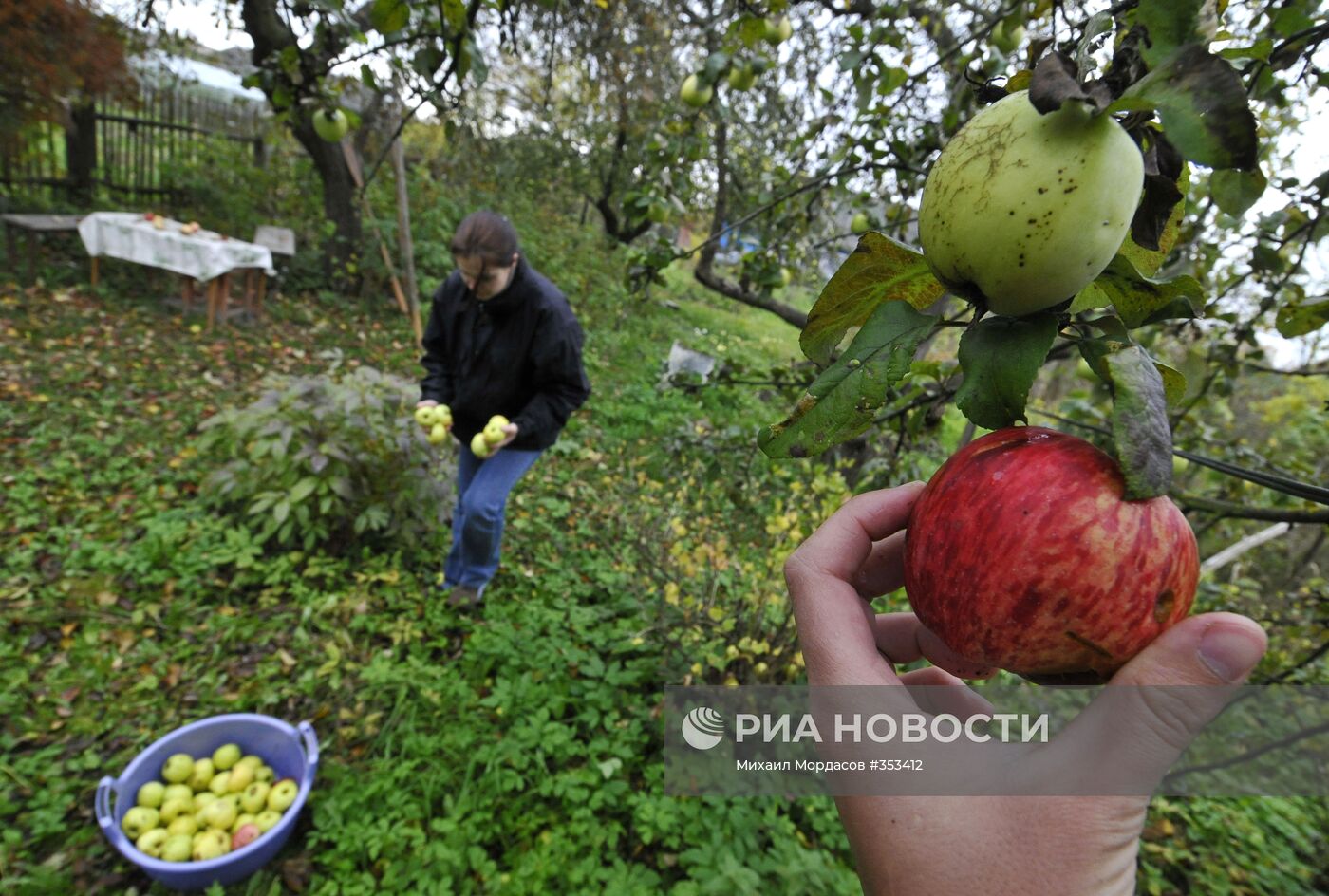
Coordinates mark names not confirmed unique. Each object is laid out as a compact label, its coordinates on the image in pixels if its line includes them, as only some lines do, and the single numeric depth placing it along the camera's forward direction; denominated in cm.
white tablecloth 591
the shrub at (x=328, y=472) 341
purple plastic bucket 195
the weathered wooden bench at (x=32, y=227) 587
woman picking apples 276
